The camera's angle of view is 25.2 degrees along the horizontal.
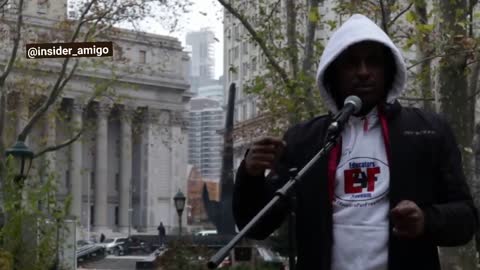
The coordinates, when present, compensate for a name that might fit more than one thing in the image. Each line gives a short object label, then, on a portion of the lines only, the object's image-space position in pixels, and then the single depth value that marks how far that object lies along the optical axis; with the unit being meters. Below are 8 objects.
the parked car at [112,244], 54.09
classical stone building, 84.12
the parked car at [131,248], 56.16
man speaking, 3.11
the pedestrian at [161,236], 54.20
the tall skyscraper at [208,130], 193.25
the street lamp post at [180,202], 31.81
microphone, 3.00
